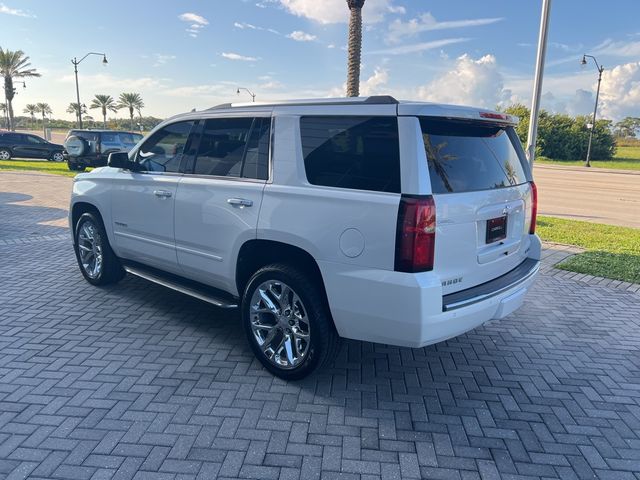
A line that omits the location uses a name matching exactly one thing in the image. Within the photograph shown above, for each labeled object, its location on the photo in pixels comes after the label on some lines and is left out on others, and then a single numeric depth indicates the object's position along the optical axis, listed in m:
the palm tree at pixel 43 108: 88.88
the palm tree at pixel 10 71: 48.94
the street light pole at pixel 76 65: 35.94
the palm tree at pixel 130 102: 77.62
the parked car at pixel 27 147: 25.72
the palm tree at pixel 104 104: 73.69
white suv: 2.92
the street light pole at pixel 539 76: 8.34
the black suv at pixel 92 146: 20.22
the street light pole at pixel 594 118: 37.05
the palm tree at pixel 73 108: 74.50
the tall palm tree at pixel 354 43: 12.40
